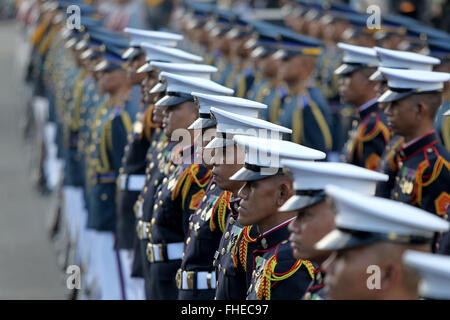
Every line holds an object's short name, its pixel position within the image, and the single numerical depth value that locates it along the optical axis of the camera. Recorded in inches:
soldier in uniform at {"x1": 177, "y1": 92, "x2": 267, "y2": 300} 358.6
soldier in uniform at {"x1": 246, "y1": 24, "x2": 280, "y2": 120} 704.7
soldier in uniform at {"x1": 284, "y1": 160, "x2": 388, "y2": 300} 249.0
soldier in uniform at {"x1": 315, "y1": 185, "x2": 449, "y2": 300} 215.3
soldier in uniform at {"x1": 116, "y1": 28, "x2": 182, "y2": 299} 524.4
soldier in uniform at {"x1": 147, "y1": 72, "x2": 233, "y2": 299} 402.0
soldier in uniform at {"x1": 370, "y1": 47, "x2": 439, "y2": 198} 451.2
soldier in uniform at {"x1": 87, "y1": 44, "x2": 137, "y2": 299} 581.9
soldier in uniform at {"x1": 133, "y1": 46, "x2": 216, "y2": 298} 442.6
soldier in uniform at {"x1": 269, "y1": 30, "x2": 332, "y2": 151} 621.6
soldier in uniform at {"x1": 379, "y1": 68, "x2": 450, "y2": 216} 406.6
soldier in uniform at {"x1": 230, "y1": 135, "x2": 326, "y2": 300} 281.4
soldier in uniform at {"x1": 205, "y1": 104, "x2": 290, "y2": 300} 314.5
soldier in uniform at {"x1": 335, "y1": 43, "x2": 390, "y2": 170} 518.3
